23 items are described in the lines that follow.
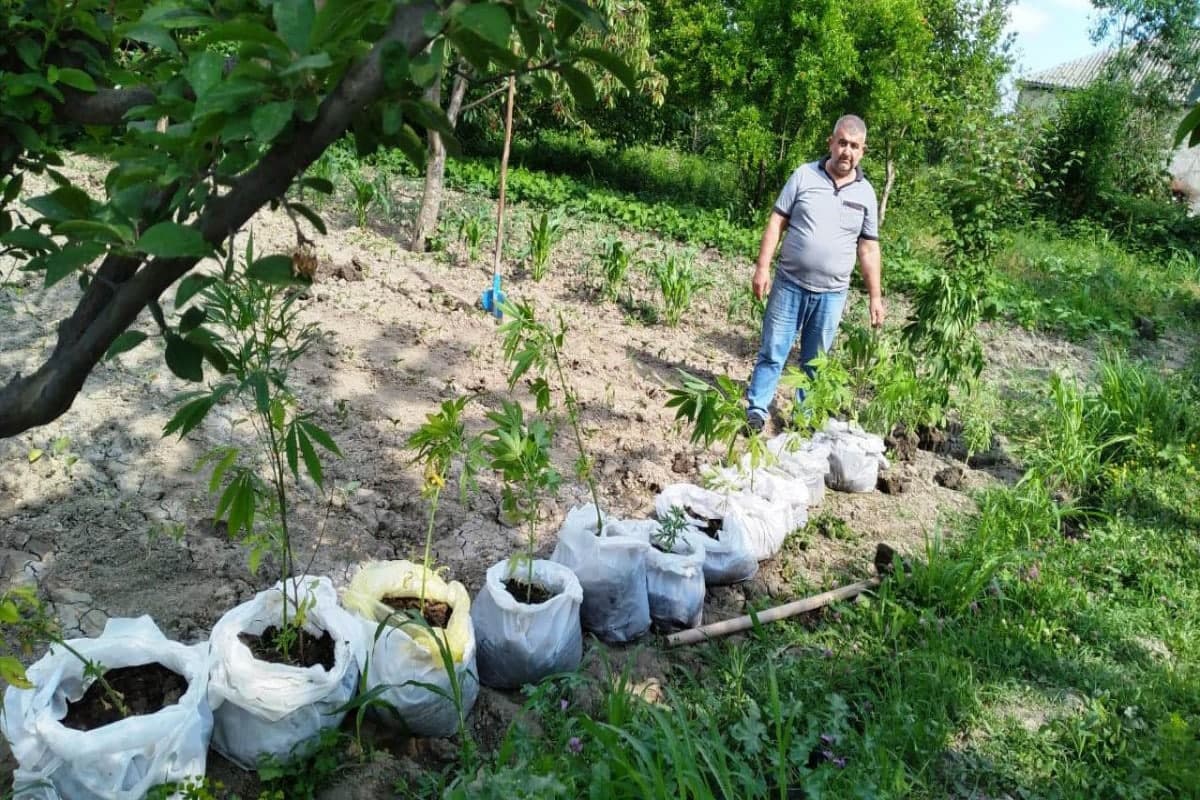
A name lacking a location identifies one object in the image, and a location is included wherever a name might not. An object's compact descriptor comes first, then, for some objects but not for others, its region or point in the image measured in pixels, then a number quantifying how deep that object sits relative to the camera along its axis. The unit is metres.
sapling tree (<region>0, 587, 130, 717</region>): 1.46
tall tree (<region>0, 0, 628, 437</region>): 0.82
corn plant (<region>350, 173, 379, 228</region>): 6.56
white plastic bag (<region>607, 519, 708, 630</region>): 3.05
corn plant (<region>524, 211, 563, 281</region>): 6.34
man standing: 4.46
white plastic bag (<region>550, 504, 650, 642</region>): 2.91
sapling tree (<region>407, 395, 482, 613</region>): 2.40
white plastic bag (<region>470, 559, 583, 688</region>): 2.58
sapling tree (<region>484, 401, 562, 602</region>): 2.57
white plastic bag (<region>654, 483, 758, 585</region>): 3.34
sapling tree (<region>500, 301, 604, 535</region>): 2.74
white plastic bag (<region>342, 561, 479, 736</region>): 2.34
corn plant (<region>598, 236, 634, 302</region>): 6.18
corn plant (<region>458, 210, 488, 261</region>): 6.52
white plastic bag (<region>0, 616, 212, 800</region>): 1.87
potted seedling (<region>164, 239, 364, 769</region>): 2.01
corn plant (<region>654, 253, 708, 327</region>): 6.02
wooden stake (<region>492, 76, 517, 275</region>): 5.05
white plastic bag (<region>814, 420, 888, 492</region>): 4.28
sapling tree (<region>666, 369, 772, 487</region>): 3.43
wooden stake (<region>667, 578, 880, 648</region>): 2.98
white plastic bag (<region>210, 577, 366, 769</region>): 2.10
